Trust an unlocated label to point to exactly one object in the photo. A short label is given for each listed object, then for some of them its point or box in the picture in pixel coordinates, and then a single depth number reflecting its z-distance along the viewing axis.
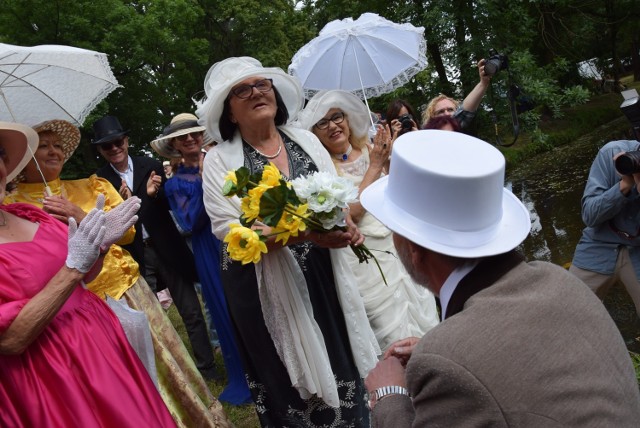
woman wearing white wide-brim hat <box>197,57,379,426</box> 2.99
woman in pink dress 2.16
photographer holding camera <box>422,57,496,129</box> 4.34
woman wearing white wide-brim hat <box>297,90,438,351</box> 3.65
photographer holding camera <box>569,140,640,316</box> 3.43
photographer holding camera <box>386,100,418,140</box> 4.48
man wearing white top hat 1.37
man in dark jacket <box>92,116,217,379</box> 4.84
